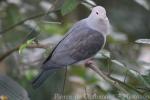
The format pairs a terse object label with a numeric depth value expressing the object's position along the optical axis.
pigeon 6.16
